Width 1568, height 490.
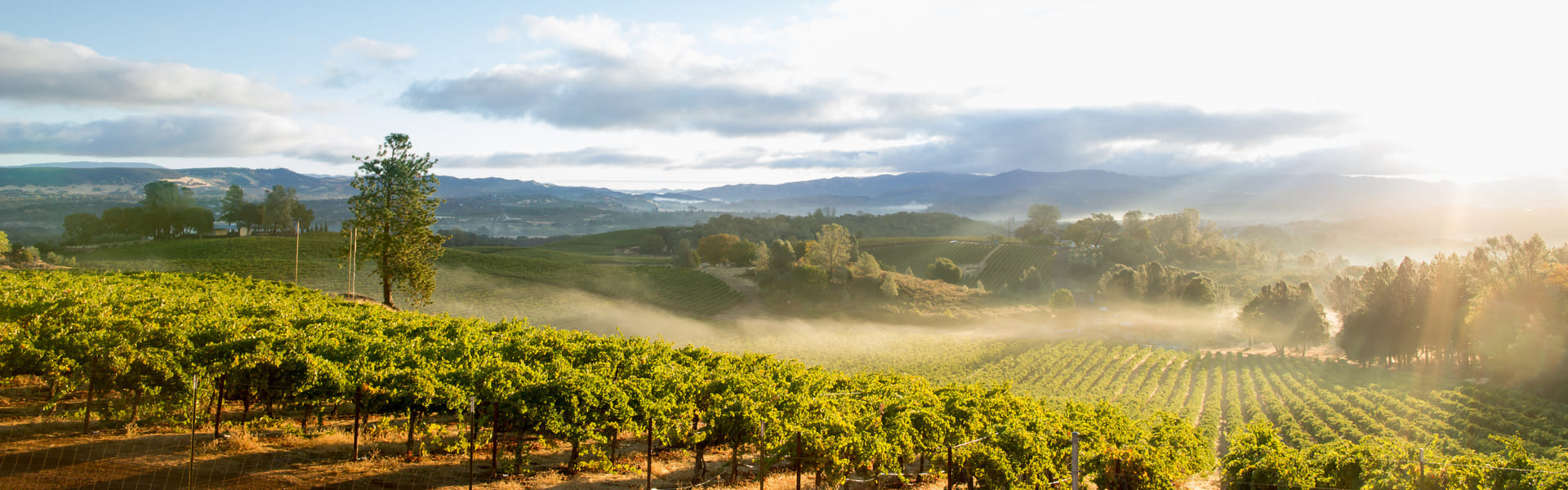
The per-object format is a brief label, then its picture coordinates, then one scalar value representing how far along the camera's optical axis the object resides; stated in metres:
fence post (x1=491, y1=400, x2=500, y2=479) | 14.46
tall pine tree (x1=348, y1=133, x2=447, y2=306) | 39.31
